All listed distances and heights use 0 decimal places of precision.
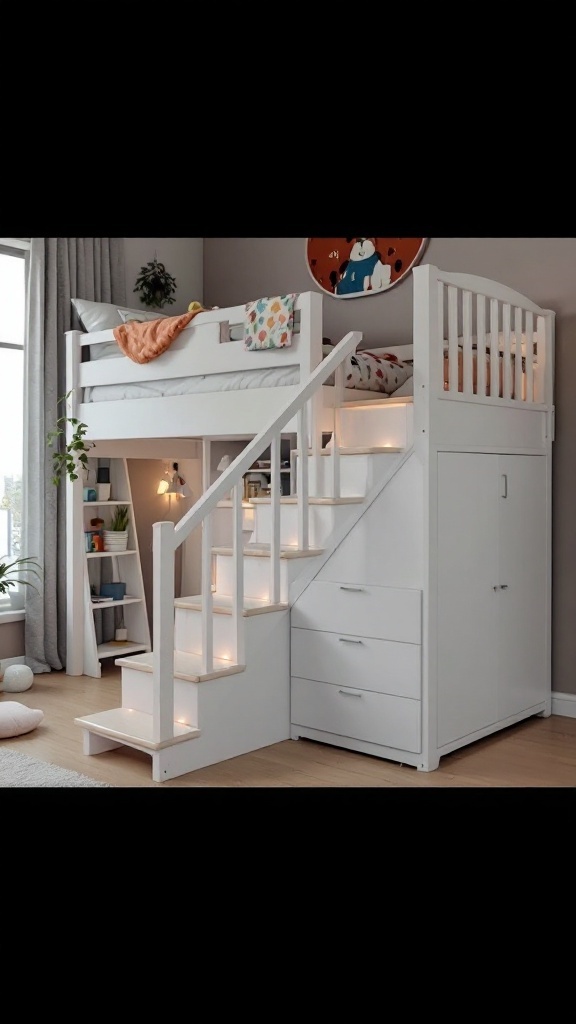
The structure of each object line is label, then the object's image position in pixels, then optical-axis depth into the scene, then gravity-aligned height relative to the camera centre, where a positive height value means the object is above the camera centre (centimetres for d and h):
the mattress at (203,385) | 373 +52
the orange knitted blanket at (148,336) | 404 +76
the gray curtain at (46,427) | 479 +39
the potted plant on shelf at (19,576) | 481 -41
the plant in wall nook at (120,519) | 512 -11
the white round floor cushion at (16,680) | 439 -89
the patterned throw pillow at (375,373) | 392 +58
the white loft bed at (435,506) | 330 -2
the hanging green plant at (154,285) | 533 +128
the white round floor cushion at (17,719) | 366 -91
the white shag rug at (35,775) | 304 -97
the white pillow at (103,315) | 470 +98
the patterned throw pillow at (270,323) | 362 +73
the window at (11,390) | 476 +59
